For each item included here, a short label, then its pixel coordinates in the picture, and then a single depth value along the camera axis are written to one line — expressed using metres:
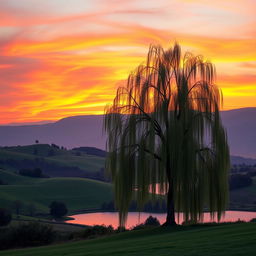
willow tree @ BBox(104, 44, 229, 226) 30.52
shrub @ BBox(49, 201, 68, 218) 121.25
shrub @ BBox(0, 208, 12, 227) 83.00
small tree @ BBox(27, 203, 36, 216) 125.94
